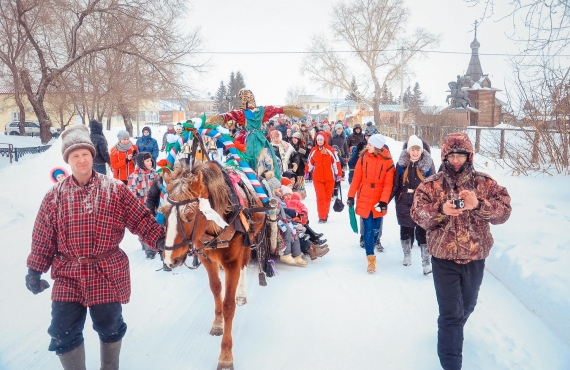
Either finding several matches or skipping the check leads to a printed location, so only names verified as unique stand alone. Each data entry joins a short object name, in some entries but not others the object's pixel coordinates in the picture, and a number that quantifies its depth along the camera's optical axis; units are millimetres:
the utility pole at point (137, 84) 18858
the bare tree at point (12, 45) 17781
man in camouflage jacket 3283
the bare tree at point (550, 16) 5441
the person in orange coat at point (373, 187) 6020
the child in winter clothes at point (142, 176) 6859
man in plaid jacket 2873
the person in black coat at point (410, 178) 5891
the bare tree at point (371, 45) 35125
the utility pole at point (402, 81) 31725
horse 3135
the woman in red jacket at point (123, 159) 8547
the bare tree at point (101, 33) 17938
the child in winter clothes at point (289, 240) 6203
